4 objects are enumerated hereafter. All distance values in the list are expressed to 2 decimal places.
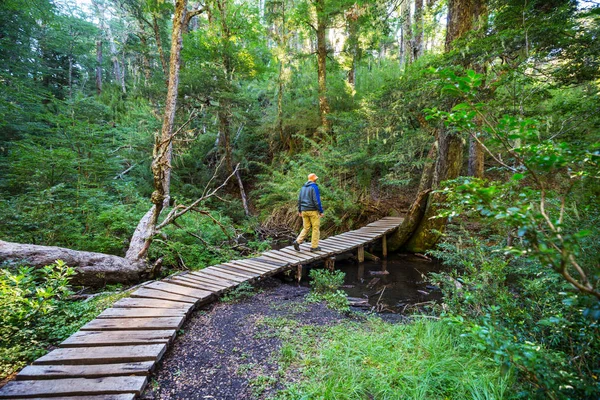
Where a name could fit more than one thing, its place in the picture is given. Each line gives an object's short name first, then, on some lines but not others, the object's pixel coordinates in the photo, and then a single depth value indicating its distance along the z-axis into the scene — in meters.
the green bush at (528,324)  1.70
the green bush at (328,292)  5.10
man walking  7.16
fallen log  4.75
